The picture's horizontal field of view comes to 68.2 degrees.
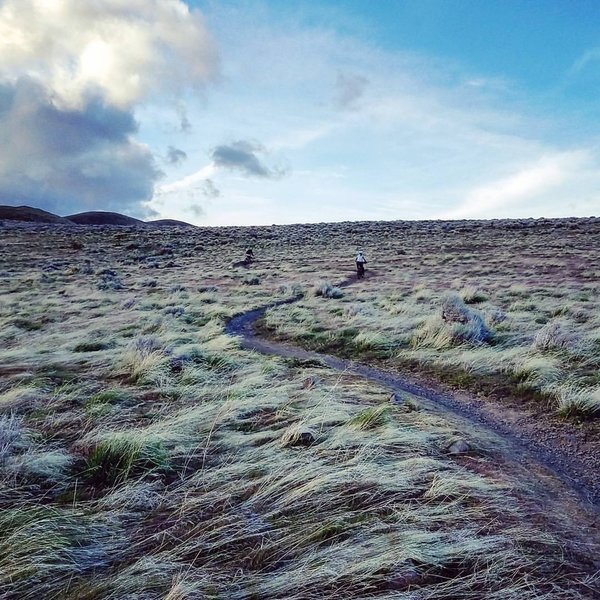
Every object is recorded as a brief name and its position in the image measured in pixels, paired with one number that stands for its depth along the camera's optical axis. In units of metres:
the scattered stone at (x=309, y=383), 6.89
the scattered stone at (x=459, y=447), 4.75
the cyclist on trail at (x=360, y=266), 28.05
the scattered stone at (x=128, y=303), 18.25
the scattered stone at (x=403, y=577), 2.71
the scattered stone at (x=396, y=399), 6.32
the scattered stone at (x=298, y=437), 4.77
